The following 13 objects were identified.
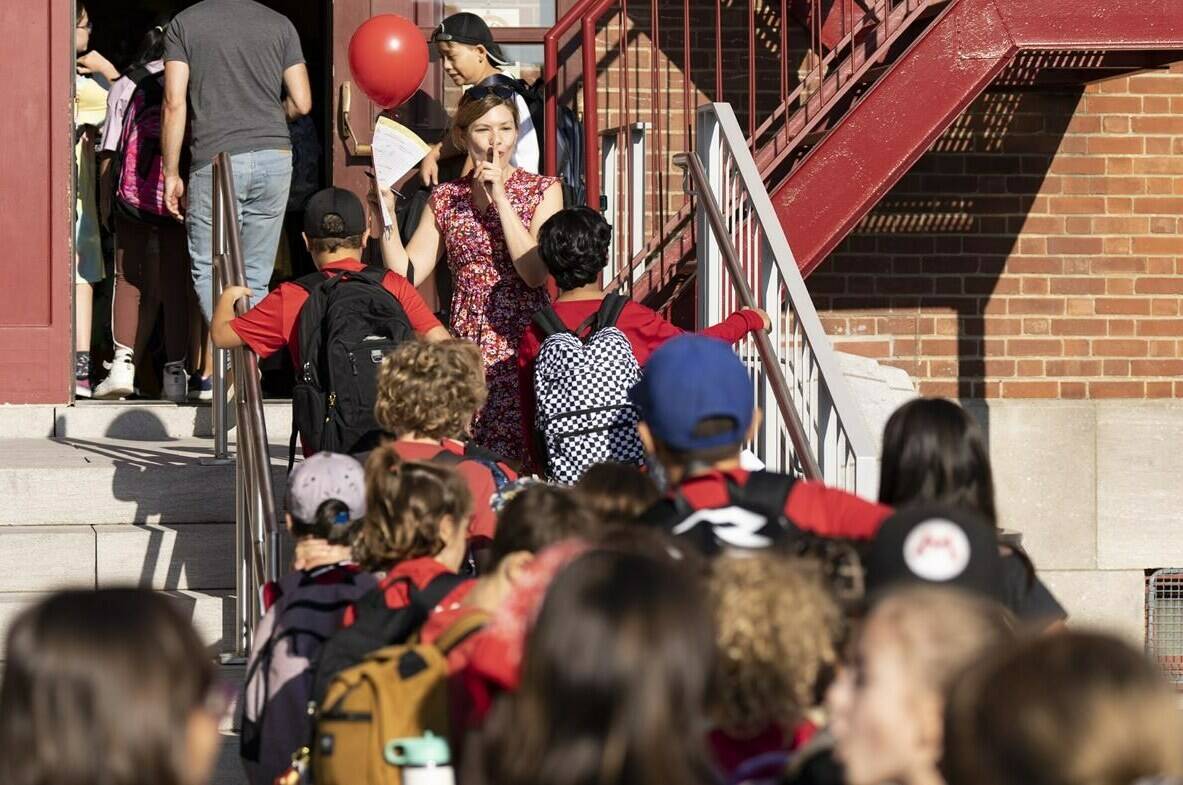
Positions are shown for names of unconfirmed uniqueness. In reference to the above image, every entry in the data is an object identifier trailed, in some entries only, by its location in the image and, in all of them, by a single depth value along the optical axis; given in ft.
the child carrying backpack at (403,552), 23.02
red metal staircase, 45.09
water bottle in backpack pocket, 20.79
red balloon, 45.60
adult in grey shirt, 46.34
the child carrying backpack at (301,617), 25.14
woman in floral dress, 37.91
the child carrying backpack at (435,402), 28.71
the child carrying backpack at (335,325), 33.14
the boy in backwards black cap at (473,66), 44.27
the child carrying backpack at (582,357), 32.53
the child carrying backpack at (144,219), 51.98
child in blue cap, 20.92
